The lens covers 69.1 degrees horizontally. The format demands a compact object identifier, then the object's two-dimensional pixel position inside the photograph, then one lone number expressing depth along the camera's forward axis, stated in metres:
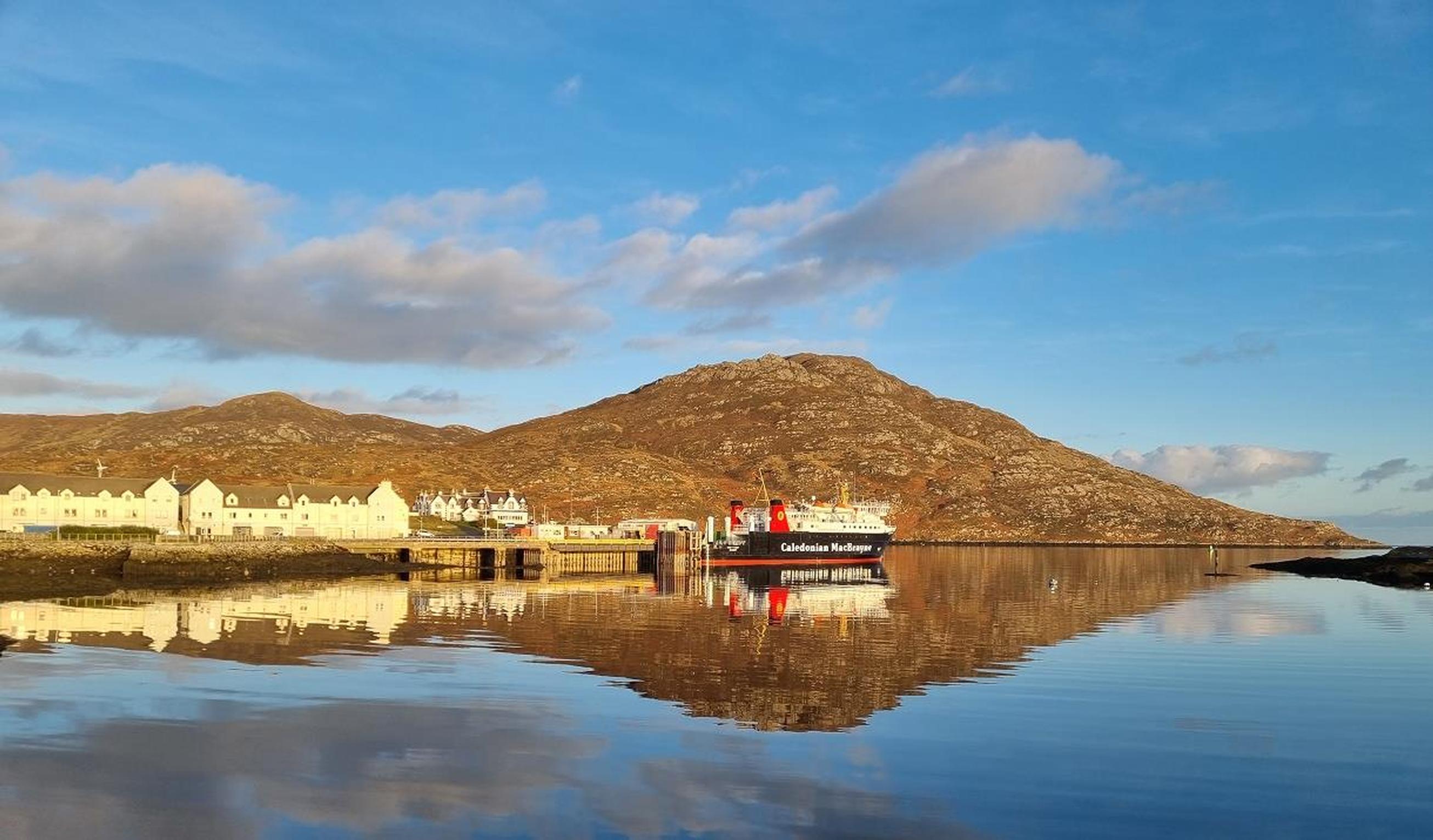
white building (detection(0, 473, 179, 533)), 107.81
